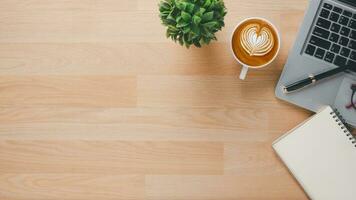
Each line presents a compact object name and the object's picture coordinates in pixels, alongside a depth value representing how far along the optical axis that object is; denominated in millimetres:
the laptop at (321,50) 825
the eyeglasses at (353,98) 834
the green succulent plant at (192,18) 758
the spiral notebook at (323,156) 830
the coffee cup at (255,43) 834
